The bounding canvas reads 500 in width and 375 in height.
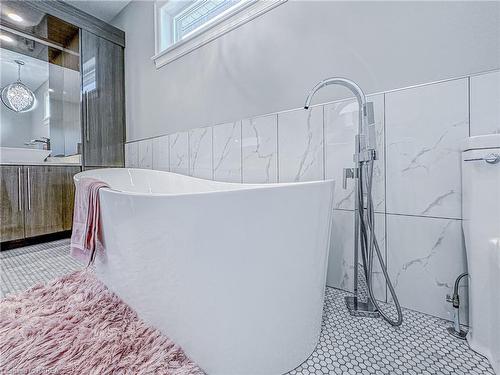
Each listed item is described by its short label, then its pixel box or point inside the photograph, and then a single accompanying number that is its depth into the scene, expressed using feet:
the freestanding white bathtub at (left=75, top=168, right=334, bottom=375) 2.13
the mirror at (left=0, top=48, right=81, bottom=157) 8.40
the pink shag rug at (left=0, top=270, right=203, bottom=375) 2.46
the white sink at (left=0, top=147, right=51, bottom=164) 6.98
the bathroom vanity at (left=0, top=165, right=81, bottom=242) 6.44
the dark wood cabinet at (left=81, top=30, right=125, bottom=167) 7.77
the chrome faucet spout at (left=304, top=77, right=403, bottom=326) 3.18
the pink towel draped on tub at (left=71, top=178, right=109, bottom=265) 3.59
